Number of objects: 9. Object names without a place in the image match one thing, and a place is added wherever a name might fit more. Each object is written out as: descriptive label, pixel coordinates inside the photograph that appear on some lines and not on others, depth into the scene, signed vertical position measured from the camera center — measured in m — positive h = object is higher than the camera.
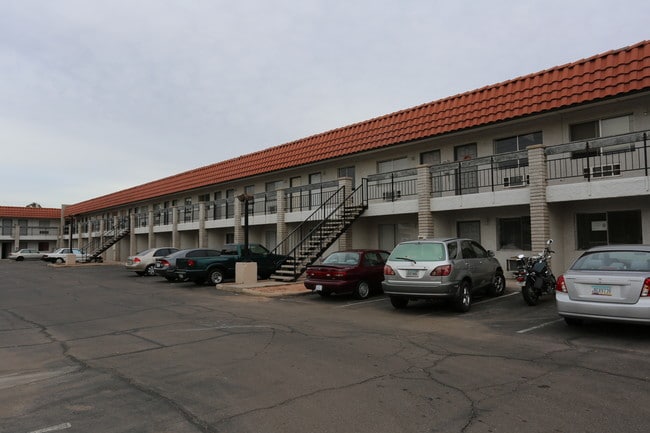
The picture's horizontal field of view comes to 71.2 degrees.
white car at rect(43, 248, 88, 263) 40.25 -1.25
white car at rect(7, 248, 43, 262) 51.56 -1.42
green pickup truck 18.34 -1.00
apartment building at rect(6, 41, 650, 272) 13.30 +2.48
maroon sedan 12.97 -1.06
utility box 17.27 -1.28
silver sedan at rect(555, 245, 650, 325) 7.11 -0.86
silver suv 10.12 -0.82
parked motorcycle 10.66 -0.99
